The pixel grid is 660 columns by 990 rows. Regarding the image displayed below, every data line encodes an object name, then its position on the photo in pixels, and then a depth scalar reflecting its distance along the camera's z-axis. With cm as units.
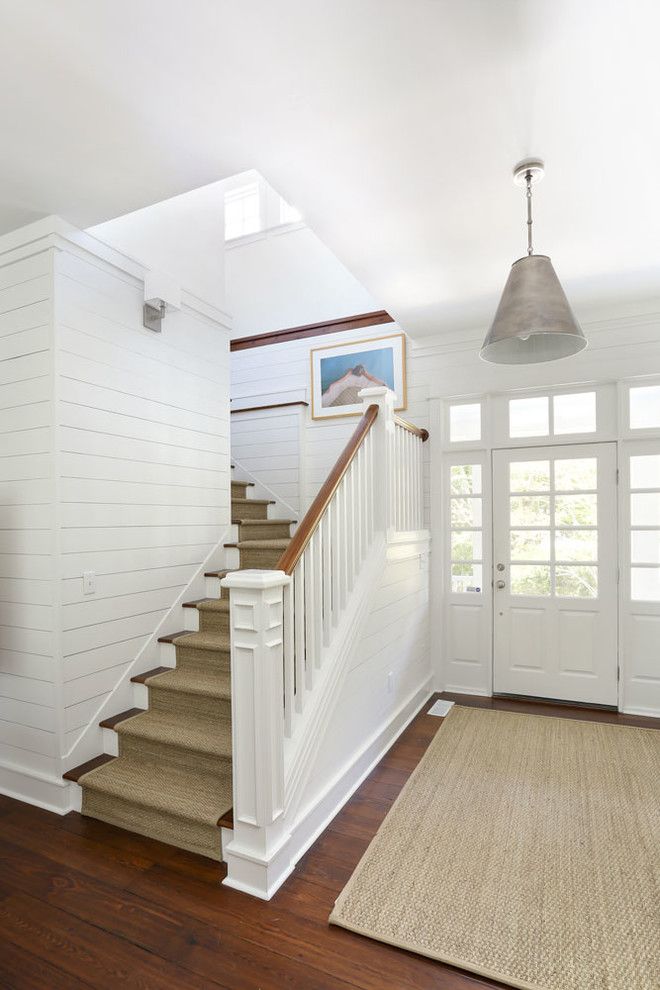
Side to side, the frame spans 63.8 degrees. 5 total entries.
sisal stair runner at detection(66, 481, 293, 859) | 217
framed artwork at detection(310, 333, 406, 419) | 433
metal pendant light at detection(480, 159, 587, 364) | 190
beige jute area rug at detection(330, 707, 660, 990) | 164
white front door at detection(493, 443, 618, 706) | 373
